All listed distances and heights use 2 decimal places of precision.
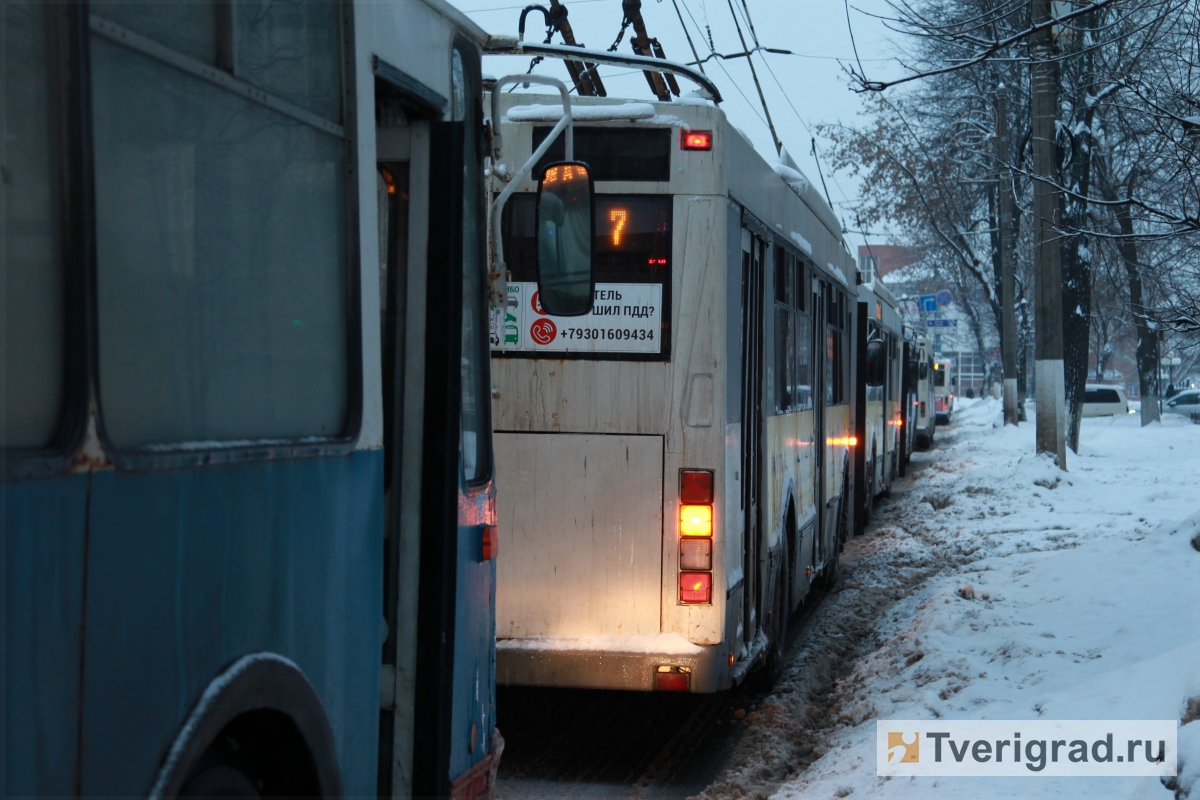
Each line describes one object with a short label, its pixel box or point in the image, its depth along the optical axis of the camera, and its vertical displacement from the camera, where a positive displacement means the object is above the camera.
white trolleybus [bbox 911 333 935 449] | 35.19 -0.63
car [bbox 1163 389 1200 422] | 54.06 -1.39
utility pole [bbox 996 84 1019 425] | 28.31 +2.35
